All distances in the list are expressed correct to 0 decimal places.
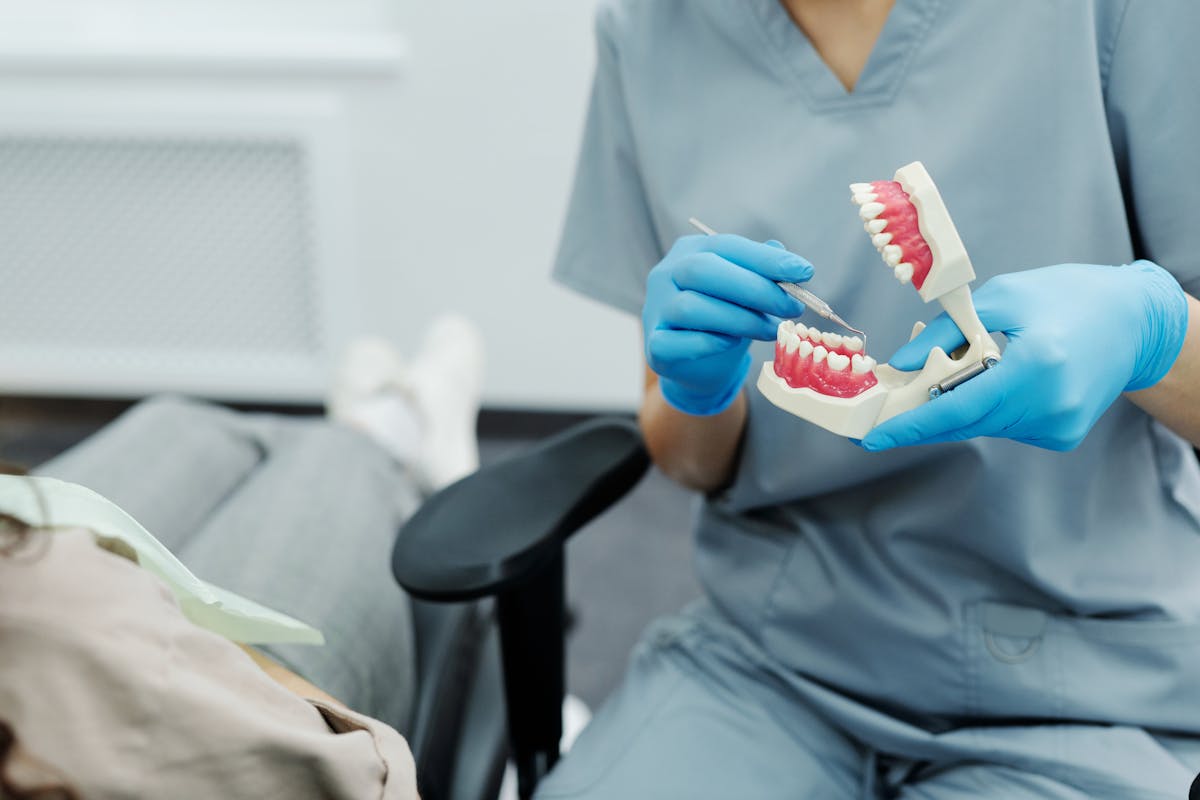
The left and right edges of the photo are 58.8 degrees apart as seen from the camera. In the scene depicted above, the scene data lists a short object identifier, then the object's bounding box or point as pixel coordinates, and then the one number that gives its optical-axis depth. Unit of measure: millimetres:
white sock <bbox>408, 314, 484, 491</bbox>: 1374
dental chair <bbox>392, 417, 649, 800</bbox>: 676
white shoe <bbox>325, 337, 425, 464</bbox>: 1350
